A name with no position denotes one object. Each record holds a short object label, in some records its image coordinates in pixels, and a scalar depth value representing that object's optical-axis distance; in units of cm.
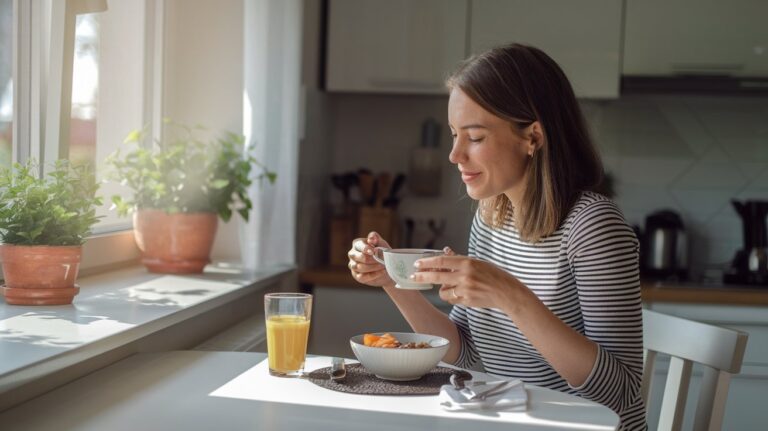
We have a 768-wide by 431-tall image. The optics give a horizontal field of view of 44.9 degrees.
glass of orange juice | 139
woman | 140
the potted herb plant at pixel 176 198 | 226
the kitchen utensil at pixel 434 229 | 350
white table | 117
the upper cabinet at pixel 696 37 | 312
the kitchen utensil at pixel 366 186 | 341
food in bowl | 139
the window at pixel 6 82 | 185
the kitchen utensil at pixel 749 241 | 313
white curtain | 258
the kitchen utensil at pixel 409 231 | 350
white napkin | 125
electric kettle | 322
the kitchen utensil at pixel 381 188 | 339
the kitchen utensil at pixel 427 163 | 350
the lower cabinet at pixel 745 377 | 284
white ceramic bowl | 136
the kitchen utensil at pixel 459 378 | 130
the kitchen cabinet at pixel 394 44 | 324
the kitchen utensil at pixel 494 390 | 126
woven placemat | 132
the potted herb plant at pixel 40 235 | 161
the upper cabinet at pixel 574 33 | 316
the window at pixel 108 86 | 219
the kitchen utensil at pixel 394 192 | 341
